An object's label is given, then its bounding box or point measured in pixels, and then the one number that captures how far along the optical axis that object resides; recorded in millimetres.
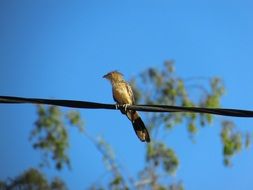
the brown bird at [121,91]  17841
